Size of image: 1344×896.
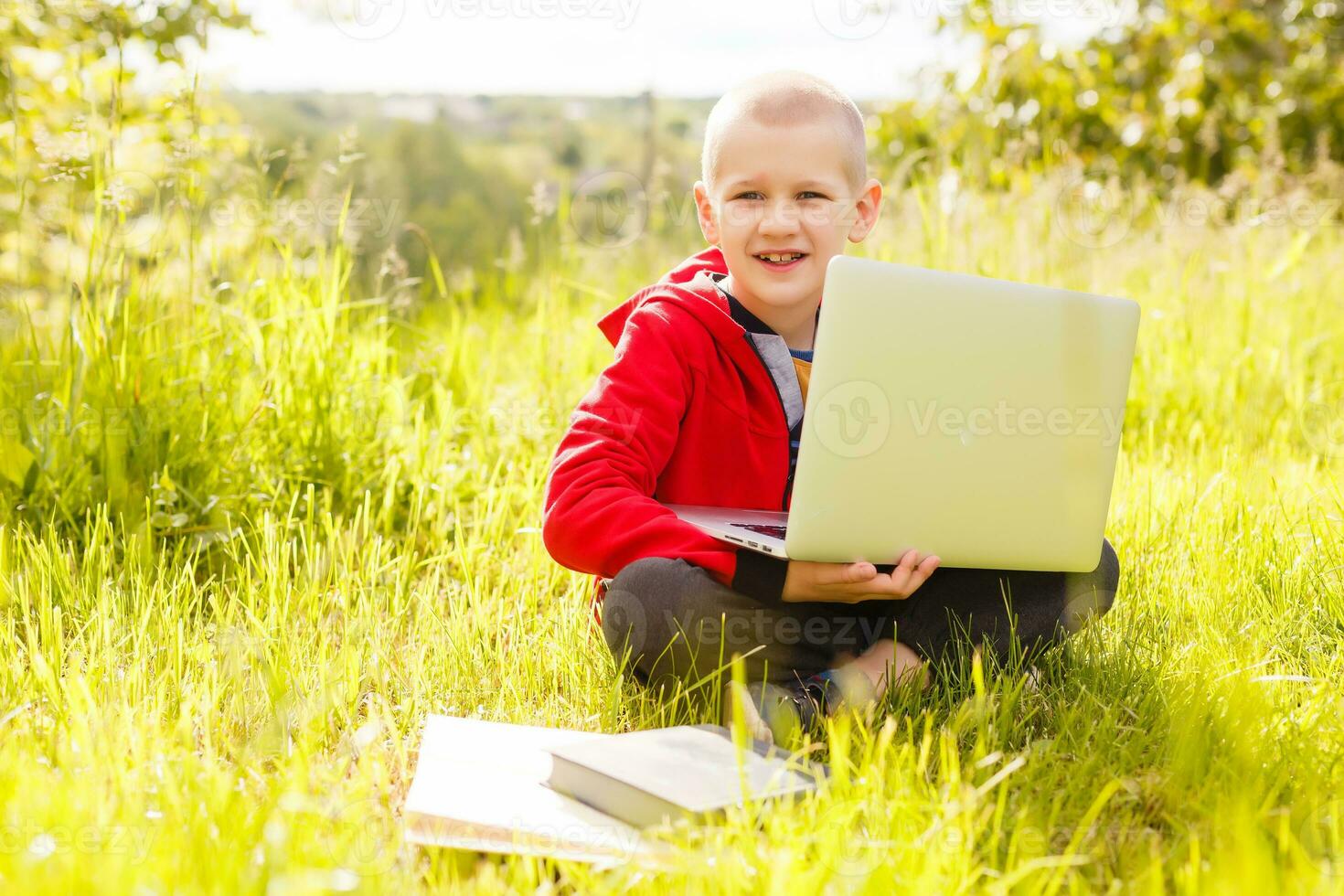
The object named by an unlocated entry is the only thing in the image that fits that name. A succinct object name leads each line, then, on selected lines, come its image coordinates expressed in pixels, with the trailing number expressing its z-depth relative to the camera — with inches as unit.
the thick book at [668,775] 56.6
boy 77.2
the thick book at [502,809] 55.2
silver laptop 69.7
